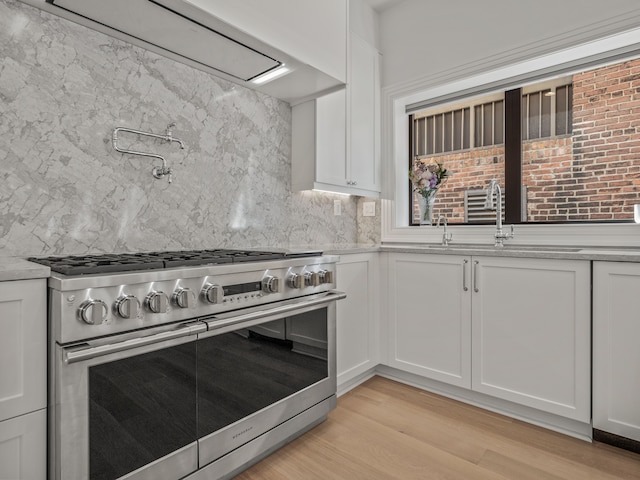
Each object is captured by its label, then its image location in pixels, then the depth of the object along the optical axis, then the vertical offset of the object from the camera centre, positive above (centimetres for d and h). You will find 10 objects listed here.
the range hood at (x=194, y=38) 154 +93
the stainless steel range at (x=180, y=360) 113 -45
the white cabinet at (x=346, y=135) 256 +72
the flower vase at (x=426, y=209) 304 +22
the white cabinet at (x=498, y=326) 192 -51
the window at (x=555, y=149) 245 +63
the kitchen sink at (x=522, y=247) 229 -7
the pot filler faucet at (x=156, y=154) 179 +43
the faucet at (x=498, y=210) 251 +17
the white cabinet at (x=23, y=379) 106 -41
